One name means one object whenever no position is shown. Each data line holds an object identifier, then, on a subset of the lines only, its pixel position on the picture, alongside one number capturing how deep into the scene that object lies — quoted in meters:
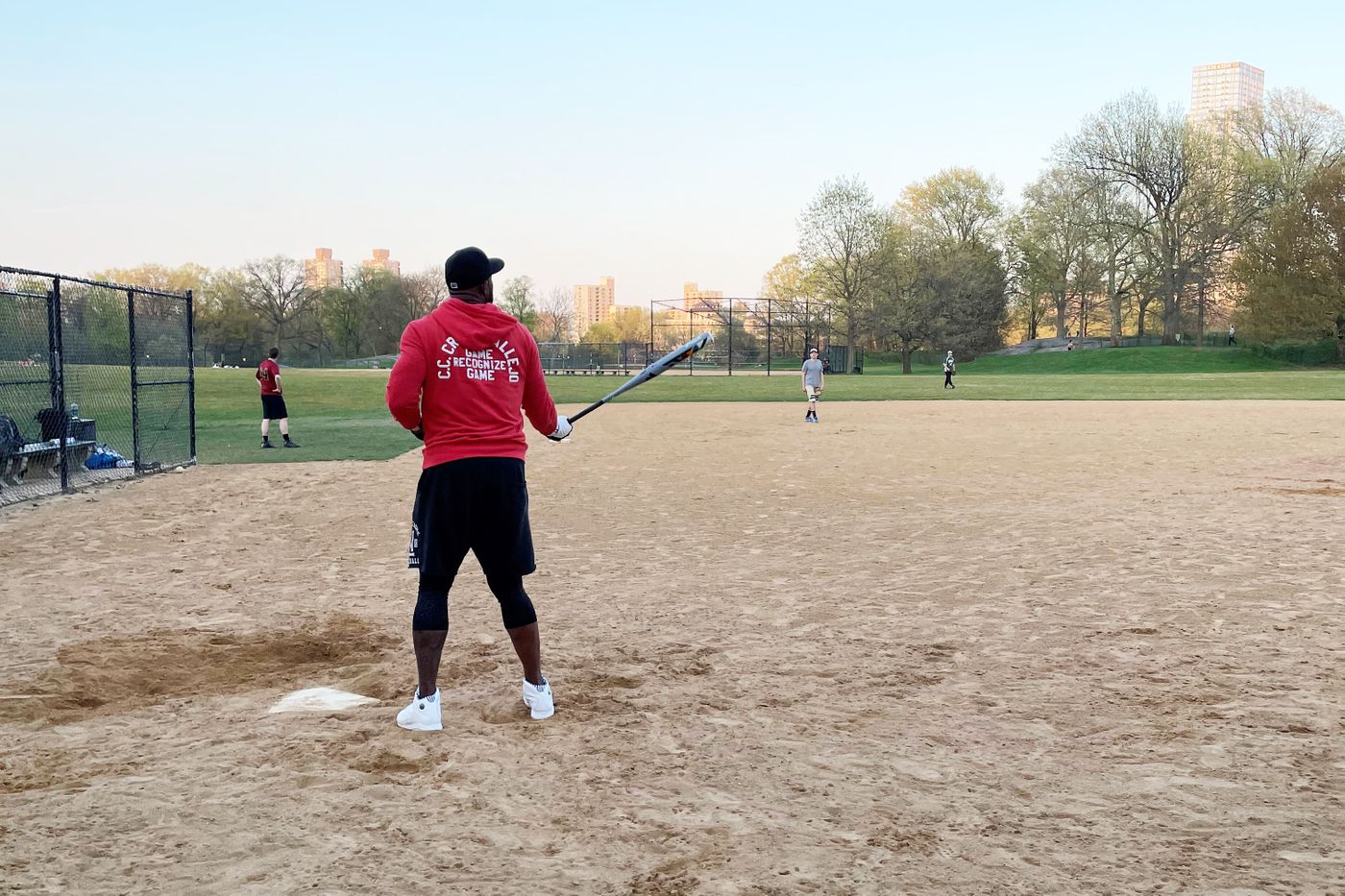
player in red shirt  18.11
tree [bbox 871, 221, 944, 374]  69.06
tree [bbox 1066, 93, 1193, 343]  66.00
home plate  4.78
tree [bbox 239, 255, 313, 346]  92.62
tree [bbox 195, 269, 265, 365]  91.19
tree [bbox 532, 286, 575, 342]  98.44
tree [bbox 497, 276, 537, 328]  95.81
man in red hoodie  4.38
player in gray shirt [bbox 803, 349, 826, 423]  23.92
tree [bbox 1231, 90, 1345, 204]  66.06
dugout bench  12.78
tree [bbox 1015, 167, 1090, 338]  70.25
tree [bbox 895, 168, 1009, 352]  71.88
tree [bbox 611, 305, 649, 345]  108.62
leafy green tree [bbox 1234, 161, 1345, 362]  56.47
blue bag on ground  14.88
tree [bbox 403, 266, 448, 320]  95.44
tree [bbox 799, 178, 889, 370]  68.44
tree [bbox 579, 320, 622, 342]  108.03
